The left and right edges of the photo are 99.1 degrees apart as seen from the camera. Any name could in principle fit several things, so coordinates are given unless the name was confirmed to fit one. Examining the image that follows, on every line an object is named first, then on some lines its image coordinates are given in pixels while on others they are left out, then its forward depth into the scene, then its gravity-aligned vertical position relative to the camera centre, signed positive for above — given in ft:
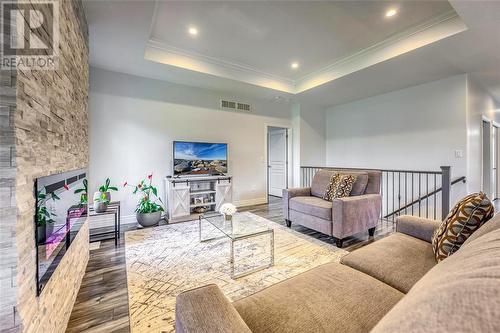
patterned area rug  5.42 -3.41
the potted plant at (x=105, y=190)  9.24 -1.10
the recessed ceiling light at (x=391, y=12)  8.39 +6.10
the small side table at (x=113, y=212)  9.04 -1.97
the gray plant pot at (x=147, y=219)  11.28 -2.78
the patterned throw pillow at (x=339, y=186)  9.66 -0.98
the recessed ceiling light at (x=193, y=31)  9.58 +6.19
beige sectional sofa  1.13 -1.91
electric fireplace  3.50 -1.09
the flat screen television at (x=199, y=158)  13.23 +0.53
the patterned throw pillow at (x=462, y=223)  3.83 -1.08
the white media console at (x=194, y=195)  12.26 -1.79
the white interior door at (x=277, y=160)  19.75 +0.54
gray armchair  8.53 -1.83
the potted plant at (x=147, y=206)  11.34 -2.19
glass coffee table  6.76 -2.28
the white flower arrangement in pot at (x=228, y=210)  8.24 -1.70
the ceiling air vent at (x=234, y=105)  15.64 +4.58
